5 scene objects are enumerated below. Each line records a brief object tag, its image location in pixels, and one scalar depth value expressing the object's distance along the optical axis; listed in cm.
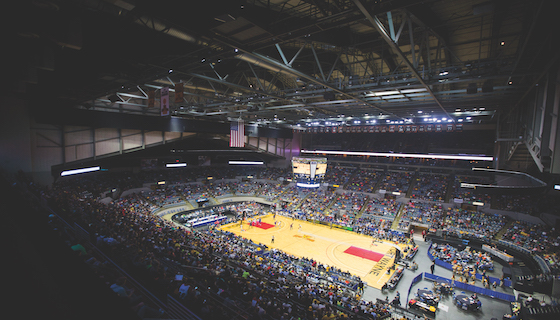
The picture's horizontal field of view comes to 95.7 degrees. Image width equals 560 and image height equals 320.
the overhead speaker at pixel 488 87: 1110
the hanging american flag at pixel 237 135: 2594
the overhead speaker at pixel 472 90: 1170
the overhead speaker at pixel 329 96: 1361
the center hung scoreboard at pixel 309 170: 3192
